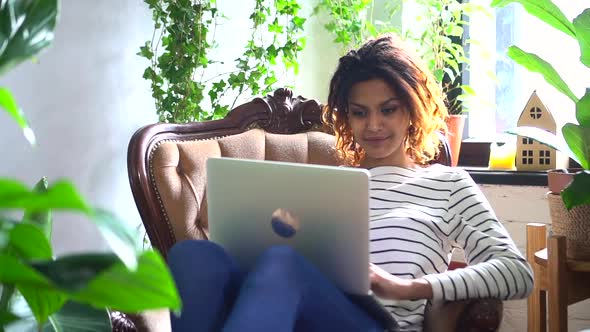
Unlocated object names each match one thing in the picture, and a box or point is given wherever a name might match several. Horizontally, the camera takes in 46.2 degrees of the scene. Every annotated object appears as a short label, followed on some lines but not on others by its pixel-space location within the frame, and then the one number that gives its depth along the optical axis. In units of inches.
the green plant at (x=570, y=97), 57.2
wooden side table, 60.7
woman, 40.7
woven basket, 61.0
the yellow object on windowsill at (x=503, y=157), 84.8
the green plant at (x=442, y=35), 86.0
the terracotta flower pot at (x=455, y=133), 84.9
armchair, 60.0
